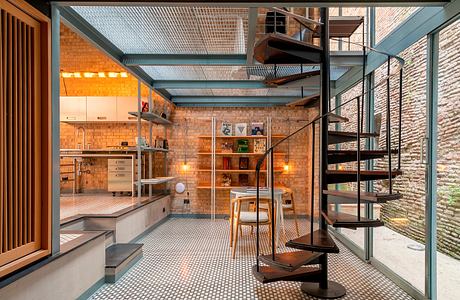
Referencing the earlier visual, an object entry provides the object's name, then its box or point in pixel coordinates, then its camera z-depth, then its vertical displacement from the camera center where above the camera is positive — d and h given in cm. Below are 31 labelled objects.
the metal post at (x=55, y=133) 239 +11
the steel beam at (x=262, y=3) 231 +117
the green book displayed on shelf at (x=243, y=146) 676 +2
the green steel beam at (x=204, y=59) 393 +121
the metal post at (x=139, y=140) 499 +10
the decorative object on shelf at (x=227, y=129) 688 +42
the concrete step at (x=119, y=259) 318 -134
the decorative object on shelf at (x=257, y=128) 682 +45
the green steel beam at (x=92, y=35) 282 +126
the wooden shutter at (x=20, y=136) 200 +8
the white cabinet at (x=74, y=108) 602 +80
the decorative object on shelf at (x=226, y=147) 692 +0
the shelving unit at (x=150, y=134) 504 +26
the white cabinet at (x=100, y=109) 604 +77
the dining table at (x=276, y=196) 445 -77
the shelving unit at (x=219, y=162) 667 -37
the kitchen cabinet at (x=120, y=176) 599 -61
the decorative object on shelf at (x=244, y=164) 686 -40
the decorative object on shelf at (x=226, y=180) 688 -79
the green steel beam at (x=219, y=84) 525 +114
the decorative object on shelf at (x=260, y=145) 677 +3
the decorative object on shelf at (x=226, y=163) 692 -39
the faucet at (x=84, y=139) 649 +17
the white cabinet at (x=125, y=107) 601 +83
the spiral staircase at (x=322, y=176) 259 -28
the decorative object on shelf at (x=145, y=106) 550 +76
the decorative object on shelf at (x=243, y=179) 691 -77
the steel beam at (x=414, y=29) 237 +113
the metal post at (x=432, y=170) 258 -20
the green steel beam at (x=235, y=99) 660 +109
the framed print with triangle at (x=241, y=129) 684 +42
